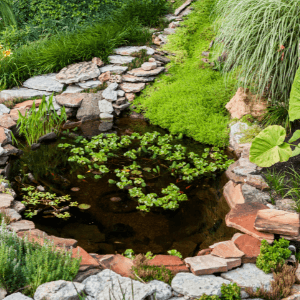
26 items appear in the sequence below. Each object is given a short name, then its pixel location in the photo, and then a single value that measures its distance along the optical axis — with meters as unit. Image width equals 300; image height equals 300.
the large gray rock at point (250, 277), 2.74
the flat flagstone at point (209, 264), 2.82
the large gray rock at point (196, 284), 2.60
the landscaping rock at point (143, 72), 6.80
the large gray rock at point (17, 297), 2.35
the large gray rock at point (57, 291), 2.36
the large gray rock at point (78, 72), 6.59
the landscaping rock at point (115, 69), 6.85
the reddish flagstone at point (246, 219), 3.21
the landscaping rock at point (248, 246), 3.00
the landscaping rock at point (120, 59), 7.06
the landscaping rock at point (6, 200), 3.57
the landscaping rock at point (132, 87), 6.67
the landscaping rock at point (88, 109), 6.15
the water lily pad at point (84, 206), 3.94
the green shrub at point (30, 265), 2.47
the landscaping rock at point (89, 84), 6.62
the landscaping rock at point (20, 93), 6.18
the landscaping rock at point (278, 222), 3.11
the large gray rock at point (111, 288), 2.48
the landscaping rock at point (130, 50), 7.32
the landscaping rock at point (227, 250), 2.97
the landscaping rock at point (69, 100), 6.16
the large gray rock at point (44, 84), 6.47
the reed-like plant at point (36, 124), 5.09
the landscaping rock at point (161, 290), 2.59
